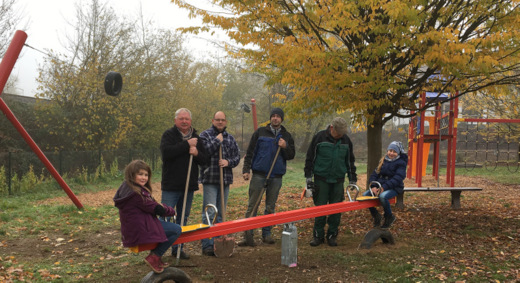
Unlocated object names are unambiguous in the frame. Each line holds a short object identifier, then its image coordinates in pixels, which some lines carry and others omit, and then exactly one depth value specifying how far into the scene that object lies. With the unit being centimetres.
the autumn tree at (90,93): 1513
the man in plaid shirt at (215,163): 490
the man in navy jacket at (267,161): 533
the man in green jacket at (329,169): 525
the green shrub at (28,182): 1171
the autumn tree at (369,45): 559
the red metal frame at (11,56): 612
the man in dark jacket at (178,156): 450
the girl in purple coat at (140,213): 332
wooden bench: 770
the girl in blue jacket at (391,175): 521
